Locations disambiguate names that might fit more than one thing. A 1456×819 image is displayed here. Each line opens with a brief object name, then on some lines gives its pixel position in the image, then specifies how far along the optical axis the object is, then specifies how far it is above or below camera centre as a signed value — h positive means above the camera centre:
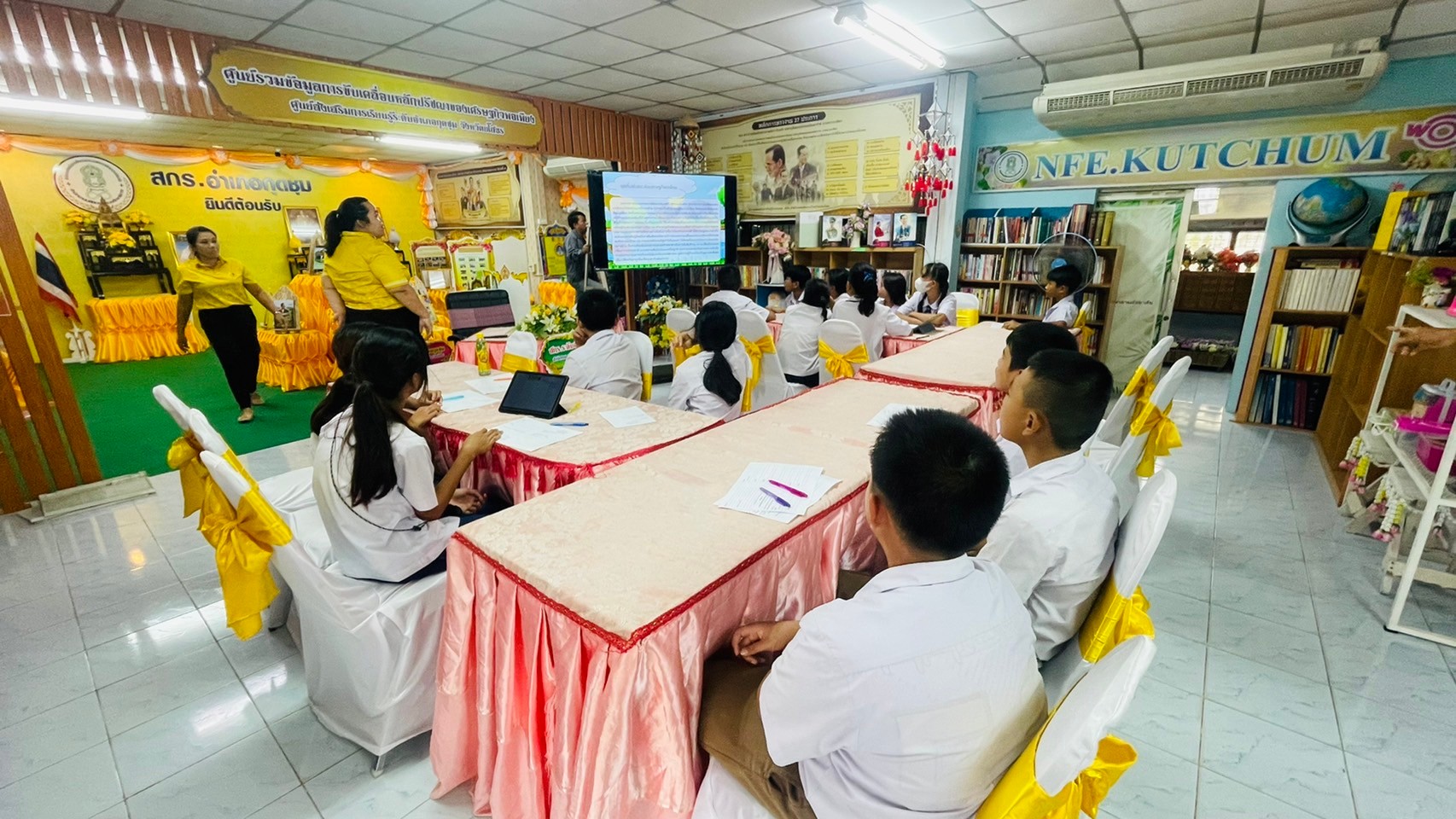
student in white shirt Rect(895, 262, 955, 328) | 4.71 -0.37
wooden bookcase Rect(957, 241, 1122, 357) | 5.20 -0.25
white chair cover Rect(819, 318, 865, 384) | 3.36 -0.44
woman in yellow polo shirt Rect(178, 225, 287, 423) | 4.22 -0.25
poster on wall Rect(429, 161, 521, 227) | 9.01 +1.07
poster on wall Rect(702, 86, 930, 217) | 5.53 +1.06
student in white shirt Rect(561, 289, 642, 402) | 2.78 -0.44
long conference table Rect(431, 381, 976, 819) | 1.06 -0.71
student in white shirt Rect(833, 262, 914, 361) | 4.15 -0.38
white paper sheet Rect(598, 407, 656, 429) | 2.17 -0.58
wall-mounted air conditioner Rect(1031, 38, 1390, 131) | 3.82 +1.15
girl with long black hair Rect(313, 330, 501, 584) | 1.48 -0.53
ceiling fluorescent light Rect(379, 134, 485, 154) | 7.25 +1.56
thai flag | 7.01 -0.11
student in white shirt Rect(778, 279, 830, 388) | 3.85 -0.49
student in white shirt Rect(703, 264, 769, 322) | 3.99 -0.24
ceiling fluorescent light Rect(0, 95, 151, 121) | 3.22 +0.91
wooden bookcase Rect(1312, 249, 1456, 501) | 2.85 -0.59
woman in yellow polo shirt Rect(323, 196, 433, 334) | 3.19 -0.04
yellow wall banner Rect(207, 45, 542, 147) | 3.82 +1.20
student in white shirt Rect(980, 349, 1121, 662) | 1.16 -0.56
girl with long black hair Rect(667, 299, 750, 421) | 2.64 -0.51
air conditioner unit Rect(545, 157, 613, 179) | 8.21 +1.31
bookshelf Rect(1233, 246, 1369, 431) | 4.25 -0.60
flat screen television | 5.39 +0.39
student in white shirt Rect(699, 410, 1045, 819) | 0.78 -0.54
